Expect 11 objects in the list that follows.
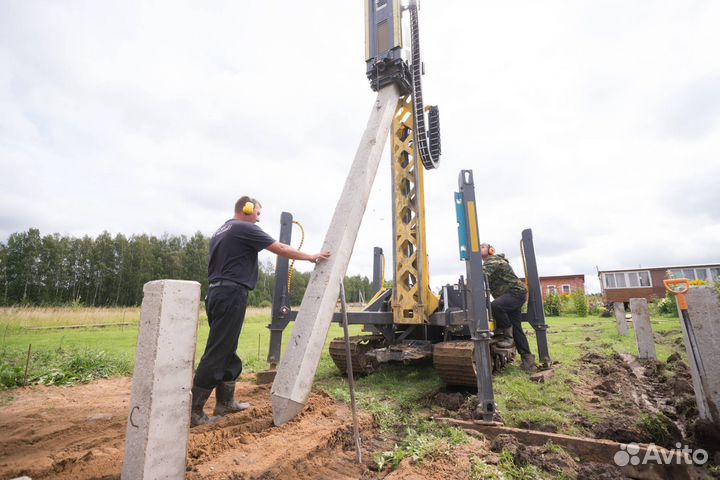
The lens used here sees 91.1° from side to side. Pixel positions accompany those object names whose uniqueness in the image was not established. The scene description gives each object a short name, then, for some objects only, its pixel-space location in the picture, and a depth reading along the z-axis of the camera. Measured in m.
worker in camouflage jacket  6.70
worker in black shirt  3.35
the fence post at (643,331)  6.83
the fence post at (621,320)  10.58
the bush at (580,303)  23.31
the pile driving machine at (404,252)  5.59
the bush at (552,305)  24.67
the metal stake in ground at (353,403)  2.77
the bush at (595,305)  24.02
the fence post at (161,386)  1.87
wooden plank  2.53
